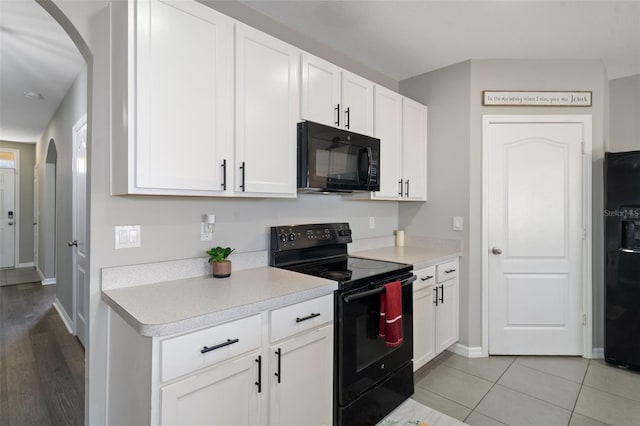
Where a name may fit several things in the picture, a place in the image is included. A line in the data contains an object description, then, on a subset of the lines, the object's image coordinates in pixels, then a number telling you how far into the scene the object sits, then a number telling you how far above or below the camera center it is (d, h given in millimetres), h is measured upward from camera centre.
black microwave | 2051 +346
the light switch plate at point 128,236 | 1704 -115
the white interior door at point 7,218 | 6465 -97
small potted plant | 1890 -268
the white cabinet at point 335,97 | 2119 +774
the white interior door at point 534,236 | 2908 -193
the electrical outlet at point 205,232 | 1989 -109
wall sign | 2889 +972
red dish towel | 1969 -597
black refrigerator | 2672 -351
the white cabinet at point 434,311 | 2477 -754
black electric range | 1813 -609
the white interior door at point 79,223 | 3018 -89
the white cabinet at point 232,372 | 1226 -646
